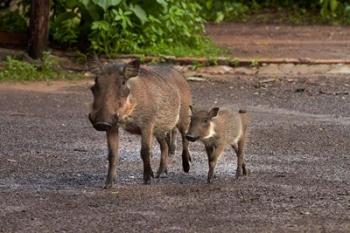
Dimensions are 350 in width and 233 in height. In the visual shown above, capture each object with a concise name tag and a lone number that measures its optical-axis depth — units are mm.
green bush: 29250
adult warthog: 15180
